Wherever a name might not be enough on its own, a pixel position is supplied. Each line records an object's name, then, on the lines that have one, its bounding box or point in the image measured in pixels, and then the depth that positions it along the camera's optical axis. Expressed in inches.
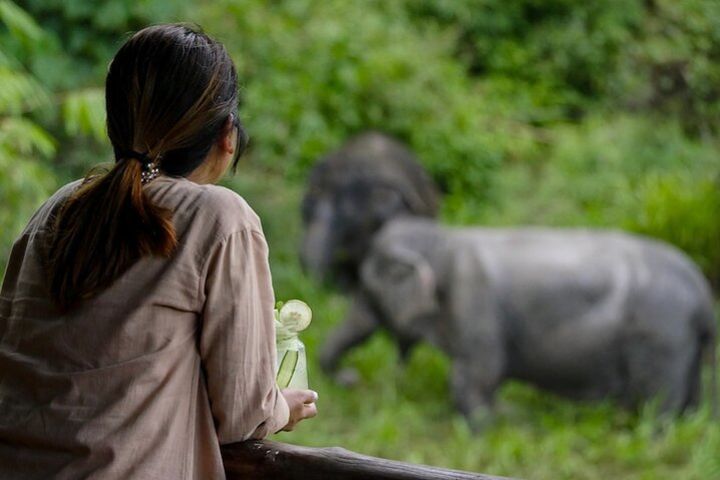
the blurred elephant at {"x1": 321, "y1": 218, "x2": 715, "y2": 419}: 488.4
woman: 124.3
